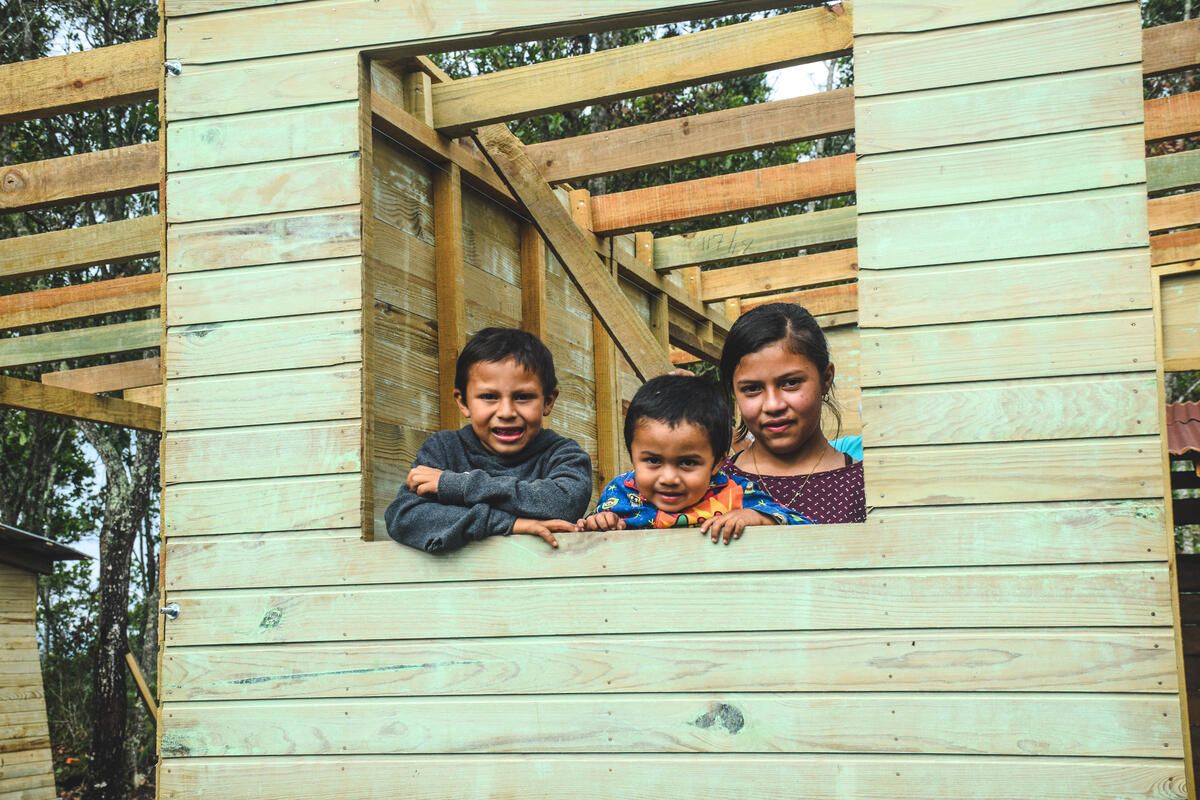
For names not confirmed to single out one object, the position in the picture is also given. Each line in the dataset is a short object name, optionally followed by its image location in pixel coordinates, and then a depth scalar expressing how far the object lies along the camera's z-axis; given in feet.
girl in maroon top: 11.10
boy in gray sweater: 10.38
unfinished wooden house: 9.32
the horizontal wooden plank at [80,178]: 18.07
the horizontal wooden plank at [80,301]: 24.71
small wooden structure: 30.81
